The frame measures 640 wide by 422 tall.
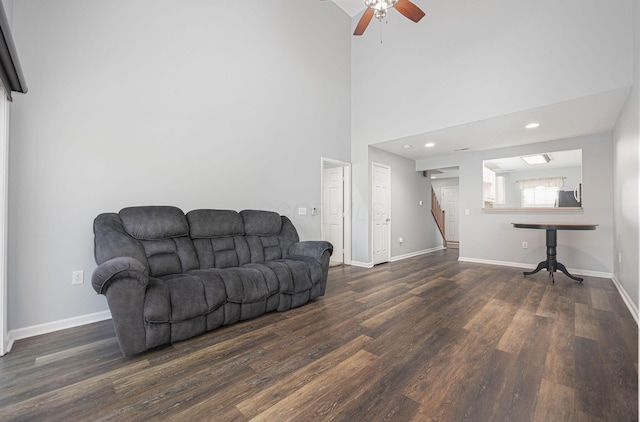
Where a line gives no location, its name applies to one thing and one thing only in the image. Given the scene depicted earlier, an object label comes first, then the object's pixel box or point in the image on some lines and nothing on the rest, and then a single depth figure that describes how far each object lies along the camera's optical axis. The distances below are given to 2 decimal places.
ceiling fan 2.69
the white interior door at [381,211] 5.35
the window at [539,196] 5.78
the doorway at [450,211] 8.86
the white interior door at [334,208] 5.44
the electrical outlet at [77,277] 2.55
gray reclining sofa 1.95
